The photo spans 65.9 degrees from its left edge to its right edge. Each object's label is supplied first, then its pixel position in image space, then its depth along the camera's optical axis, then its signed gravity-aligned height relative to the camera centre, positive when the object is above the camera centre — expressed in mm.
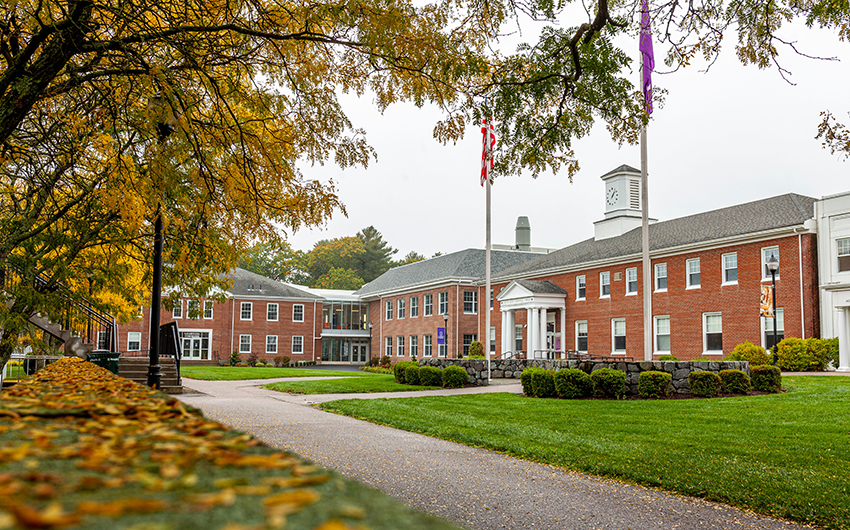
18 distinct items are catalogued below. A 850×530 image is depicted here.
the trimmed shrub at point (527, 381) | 18859 -1672
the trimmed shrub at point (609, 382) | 17500 -1595
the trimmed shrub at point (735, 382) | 17500 -1568
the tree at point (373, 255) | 96000 +9933
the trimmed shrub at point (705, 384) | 17141 -1593
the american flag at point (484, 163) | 22756 +5658
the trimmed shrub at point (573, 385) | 17875 -1687
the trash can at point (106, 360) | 12930 -747
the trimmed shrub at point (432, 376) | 24156 -1955
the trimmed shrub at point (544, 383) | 18328 -1694
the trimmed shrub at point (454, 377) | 23500 -1937
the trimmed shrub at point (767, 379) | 17781 -1511
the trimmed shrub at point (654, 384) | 17328 -1618
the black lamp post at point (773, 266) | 22781 +1971
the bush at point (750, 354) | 25984 -1240
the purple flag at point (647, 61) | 17120 +6865
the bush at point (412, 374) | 24844 -1957
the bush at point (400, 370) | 25581 -1872
